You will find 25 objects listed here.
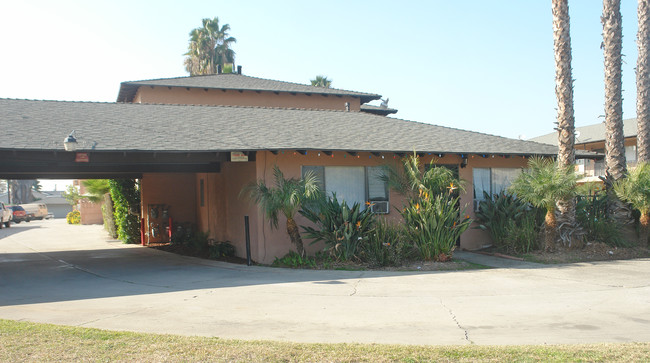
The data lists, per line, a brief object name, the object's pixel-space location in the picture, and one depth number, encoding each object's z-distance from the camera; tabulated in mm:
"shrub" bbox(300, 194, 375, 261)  12016
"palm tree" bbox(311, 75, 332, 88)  41094
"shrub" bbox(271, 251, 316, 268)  12195
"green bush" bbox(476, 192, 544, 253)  13391
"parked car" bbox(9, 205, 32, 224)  48406
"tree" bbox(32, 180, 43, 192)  98262
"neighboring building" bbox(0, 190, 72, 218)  78250
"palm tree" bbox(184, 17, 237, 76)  38719
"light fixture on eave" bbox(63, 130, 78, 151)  10461
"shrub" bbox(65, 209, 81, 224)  42469
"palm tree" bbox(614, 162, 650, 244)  13477
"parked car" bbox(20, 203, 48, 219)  54153
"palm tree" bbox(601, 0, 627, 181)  14789
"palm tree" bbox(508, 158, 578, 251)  12539
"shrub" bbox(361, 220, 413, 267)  12000
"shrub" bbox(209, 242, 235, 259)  14445
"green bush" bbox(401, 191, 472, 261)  12188
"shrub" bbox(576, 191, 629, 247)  13812
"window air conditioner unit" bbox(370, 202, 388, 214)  13992
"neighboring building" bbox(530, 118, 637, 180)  33156
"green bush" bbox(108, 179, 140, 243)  21297
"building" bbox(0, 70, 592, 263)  11898
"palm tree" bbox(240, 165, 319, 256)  11828
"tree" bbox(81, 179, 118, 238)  24422
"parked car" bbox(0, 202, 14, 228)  38031
